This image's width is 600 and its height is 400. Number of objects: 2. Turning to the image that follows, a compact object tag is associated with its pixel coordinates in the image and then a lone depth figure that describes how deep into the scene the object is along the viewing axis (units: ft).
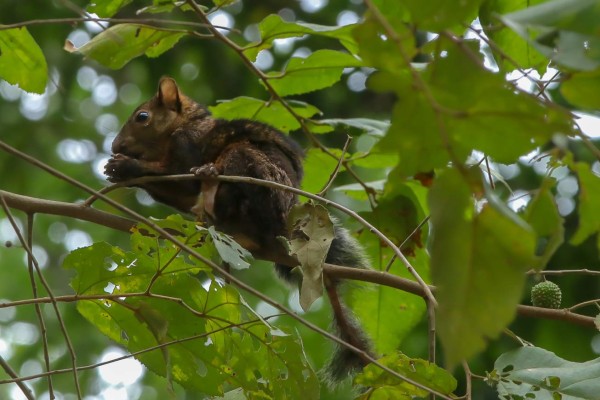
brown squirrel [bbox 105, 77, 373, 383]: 18.75
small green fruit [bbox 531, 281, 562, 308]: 14.58
